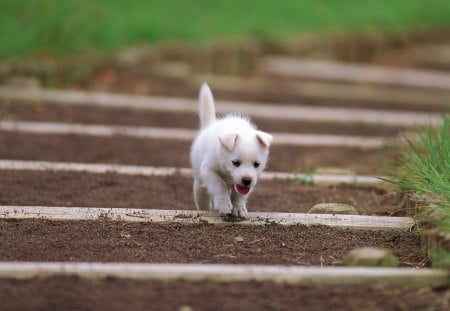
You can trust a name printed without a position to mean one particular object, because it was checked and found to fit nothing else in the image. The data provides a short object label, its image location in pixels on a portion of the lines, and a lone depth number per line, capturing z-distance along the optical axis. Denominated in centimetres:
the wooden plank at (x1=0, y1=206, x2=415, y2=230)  897
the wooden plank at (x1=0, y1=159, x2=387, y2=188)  1143
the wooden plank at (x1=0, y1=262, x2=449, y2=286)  707
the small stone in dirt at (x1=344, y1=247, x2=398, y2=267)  760
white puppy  927
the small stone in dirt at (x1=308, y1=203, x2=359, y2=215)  963
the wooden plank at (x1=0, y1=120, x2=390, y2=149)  1391
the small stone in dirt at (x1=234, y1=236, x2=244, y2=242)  854
